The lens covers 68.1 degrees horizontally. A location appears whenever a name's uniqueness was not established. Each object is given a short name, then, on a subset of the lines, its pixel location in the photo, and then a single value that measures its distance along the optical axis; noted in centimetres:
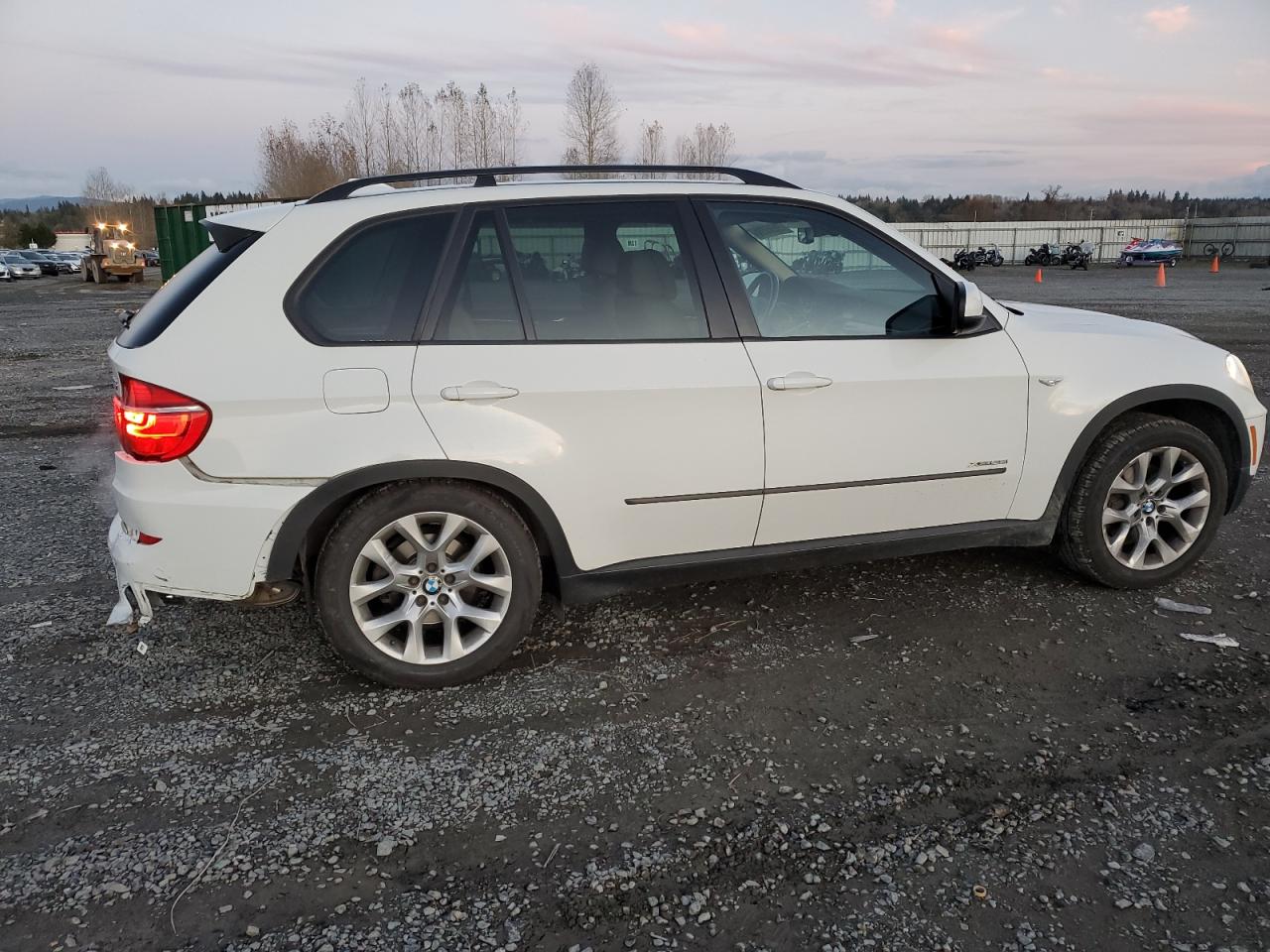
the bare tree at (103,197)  14150
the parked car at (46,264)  5900
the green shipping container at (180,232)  2550
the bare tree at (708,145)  4941
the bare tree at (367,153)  4491
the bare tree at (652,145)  4746
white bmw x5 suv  321
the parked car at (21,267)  5081
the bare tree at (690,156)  4849
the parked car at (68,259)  6128
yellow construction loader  4022
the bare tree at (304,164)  4653
